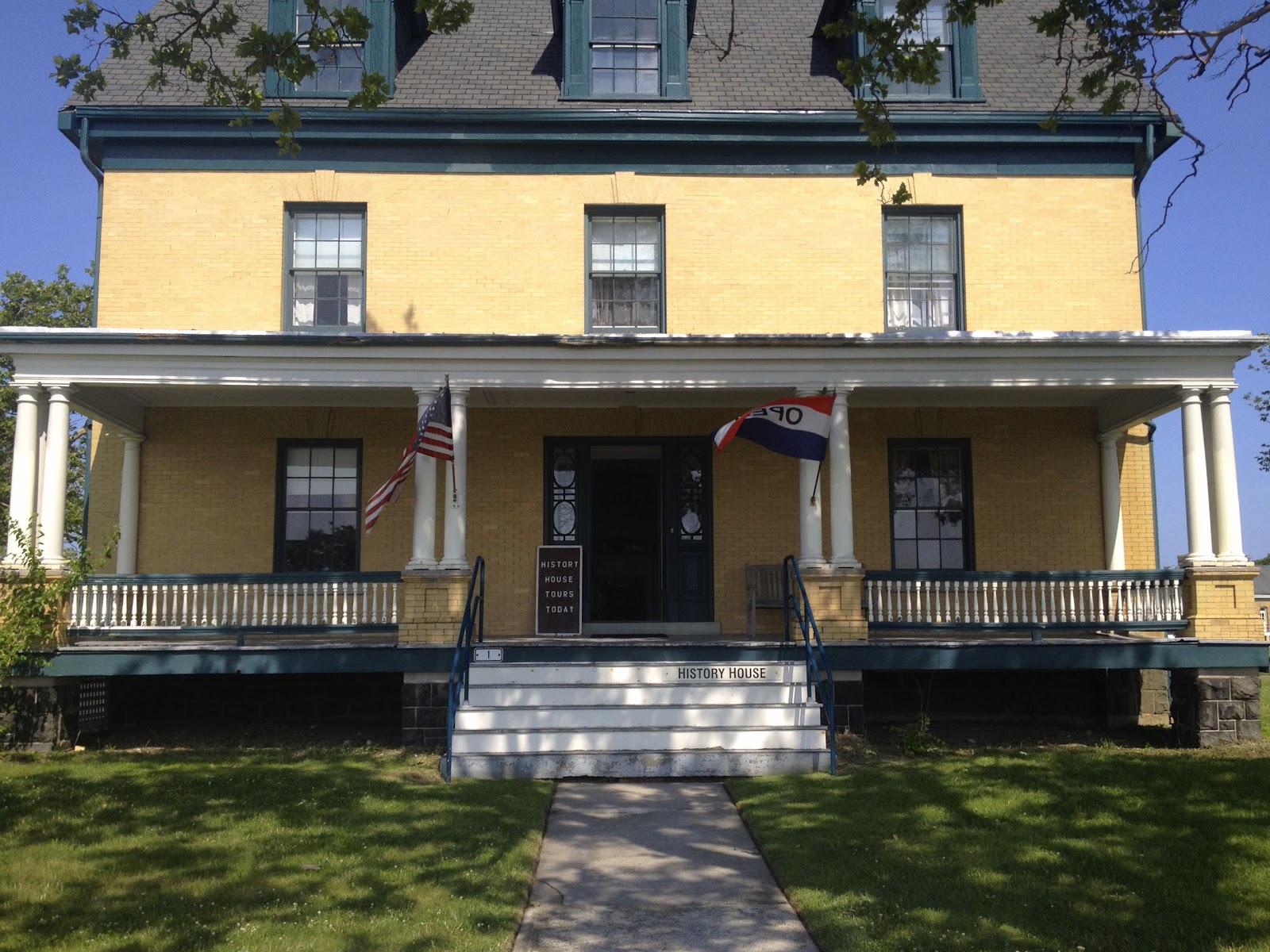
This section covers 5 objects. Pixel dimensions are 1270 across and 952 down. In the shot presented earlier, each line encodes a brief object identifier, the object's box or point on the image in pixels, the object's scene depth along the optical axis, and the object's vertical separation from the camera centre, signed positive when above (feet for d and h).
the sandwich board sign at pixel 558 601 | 45.27 -0.25
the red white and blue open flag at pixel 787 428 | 39.40 +5.82
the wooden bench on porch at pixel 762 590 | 44.65 +0.14
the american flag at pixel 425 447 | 38.73 +5.08
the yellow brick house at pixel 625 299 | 47.65 +12.79
